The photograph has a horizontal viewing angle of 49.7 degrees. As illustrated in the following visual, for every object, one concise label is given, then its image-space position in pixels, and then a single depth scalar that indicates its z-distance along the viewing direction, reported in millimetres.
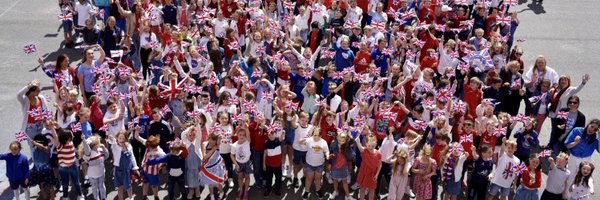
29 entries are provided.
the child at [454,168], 9930
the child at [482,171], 9891
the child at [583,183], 9609
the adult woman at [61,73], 11945
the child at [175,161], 9992
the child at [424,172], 9844
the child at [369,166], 9984
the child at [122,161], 10062
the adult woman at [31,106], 10852
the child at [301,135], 10508
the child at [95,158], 10008
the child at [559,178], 9781
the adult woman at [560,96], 11805
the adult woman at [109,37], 14562
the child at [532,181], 9609
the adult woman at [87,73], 12359
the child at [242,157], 10250
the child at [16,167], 9695
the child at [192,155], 10211
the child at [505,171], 9828
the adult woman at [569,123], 11203
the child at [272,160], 10344
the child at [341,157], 10234
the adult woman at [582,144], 10508
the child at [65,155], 9930
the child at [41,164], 10117
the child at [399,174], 9789
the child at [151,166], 9992
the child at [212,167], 10072
